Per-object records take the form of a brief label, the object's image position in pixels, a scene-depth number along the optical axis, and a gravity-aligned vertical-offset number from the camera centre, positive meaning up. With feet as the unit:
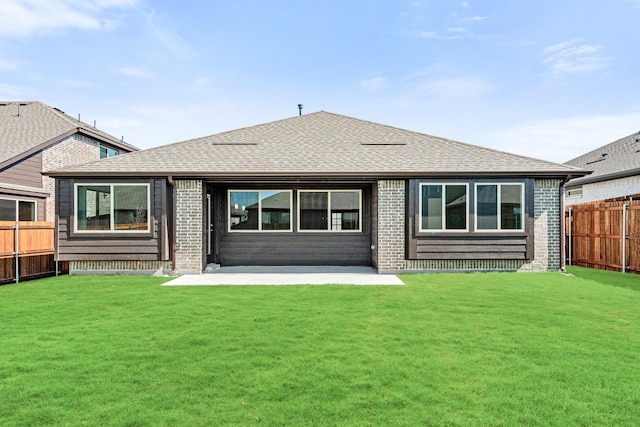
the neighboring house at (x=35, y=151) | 42.14 +9.78
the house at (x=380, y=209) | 31.91 +0.96
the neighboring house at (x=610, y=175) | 48.14 +5.80
